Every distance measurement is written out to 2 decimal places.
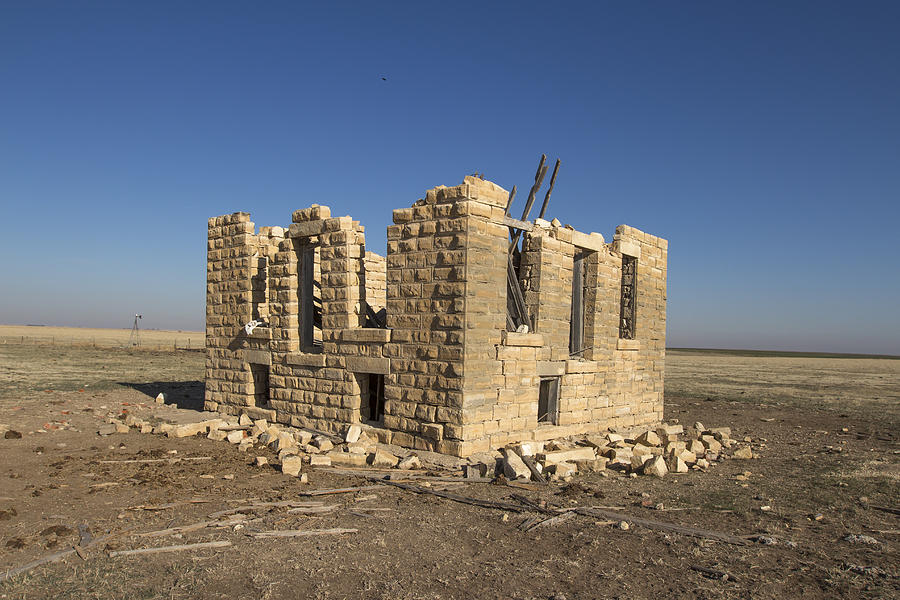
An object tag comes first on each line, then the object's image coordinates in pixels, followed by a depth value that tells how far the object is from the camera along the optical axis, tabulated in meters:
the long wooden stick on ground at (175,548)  6.04
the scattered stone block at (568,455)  10.08
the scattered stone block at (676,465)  10.28
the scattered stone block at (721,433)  13.36
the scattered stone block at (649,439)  11.88
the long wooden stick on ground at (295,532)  6.64
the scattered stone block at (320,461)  9.80
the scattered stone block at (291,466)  9.42
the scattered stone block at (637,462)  9.87
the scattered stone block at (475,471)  9.06
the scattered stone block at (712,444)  11.98
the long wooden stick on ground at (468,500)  7.73
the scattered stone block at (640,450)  10.91
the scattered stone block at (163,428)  12.33
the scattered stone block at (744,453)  11.69
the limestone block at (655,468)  9.79
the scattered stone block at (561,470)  9.33
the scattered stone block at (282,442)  10.93
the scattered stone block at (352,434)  10.84
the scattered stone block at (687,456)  10.77
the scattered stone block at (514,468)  9.06
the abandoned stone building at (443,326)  10.17
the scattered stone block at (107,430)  12.39
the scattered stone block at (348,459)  9.88
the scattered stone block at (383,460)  9.68
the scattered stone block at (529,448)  10.22
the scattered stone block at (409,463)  9.55
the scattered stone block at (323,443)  10.58
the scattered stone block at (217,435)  12.06
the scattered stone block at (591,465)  9.96
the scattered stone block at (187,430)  12.16
